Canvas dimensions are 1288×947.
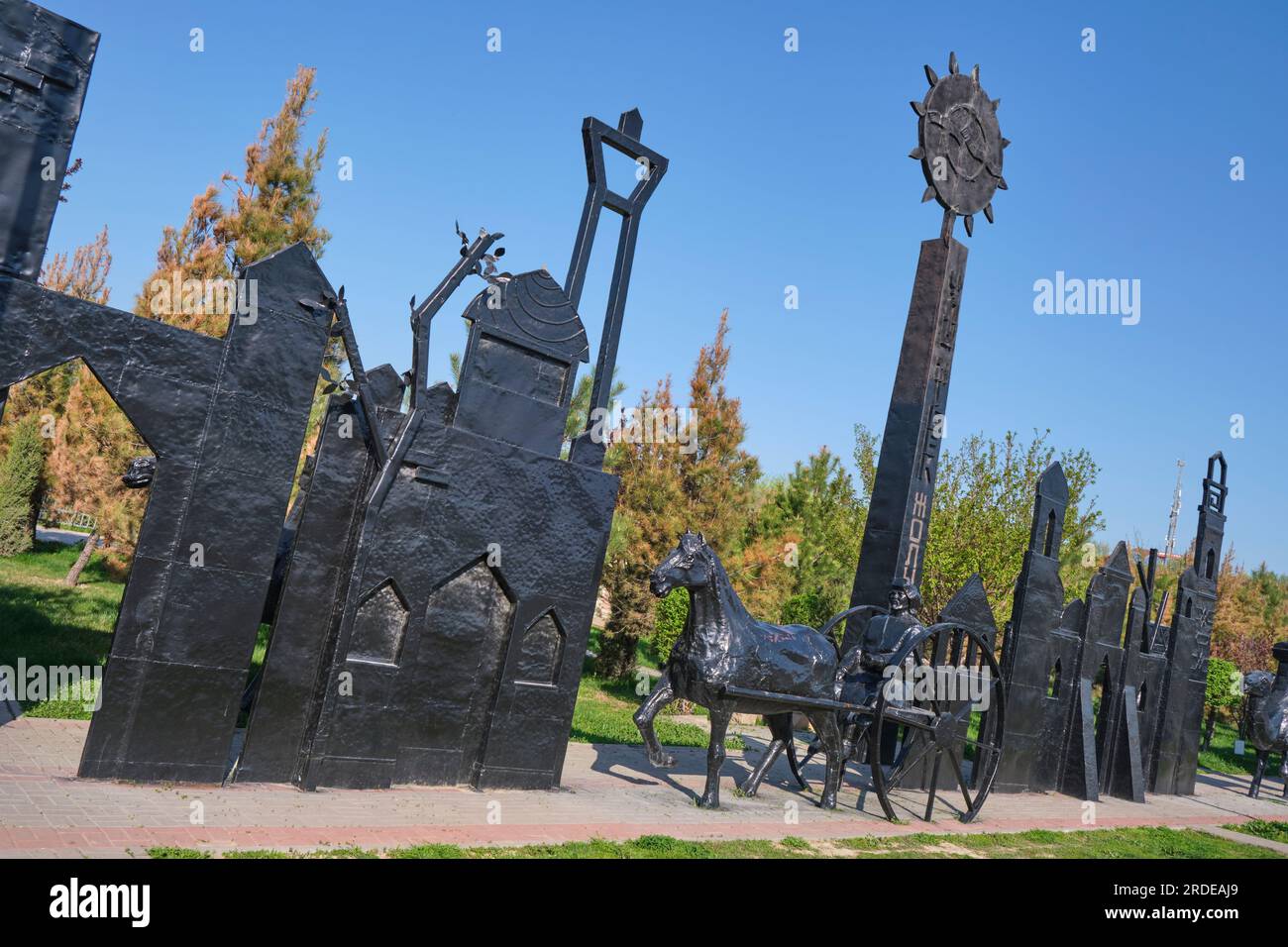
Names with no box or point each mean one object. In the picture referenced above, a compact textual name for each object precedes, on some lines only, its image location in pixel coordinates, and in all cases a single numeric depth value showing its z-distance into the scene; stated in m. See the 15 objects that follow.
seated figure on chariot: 10.77
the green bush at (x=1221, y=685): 24.95
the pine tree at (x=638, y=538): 18.84
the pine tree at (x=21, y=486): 20.77
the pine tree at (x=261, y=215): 16.36
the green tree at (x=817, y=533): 20.00
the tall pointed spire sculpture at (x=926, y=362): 12.39
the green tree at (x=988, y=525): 20.09
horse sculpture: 9.28
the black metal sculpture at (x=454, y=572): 7.98
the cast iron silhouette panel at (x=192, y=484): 7.03
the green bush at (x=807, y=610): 19.52
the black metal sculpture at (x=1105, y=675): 13.09
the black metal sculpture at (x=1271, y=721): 17.02
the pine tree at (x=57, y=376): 25.61
